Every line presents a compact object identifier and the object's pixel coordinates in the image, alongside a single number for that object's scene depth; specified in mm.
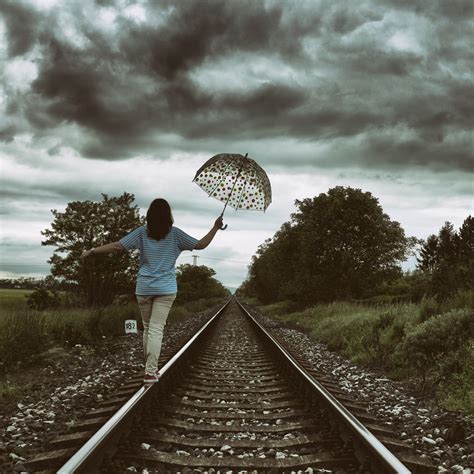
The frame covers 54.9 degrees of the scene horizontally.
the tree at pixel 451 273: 11016
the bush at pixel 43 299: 17288
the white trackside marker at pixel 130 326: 11750
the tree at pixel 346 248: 26875
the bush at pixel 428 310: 9803
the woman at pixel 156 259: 4758
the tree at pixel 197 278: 49112
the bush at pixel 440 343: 6730
